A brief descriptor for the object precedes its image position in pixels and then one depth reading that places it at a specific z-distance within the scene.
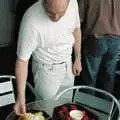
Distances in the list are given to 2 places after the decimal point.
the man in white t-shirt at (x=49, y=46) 1.93
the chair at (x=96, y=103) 2.12
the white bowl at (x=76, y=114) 1.90
